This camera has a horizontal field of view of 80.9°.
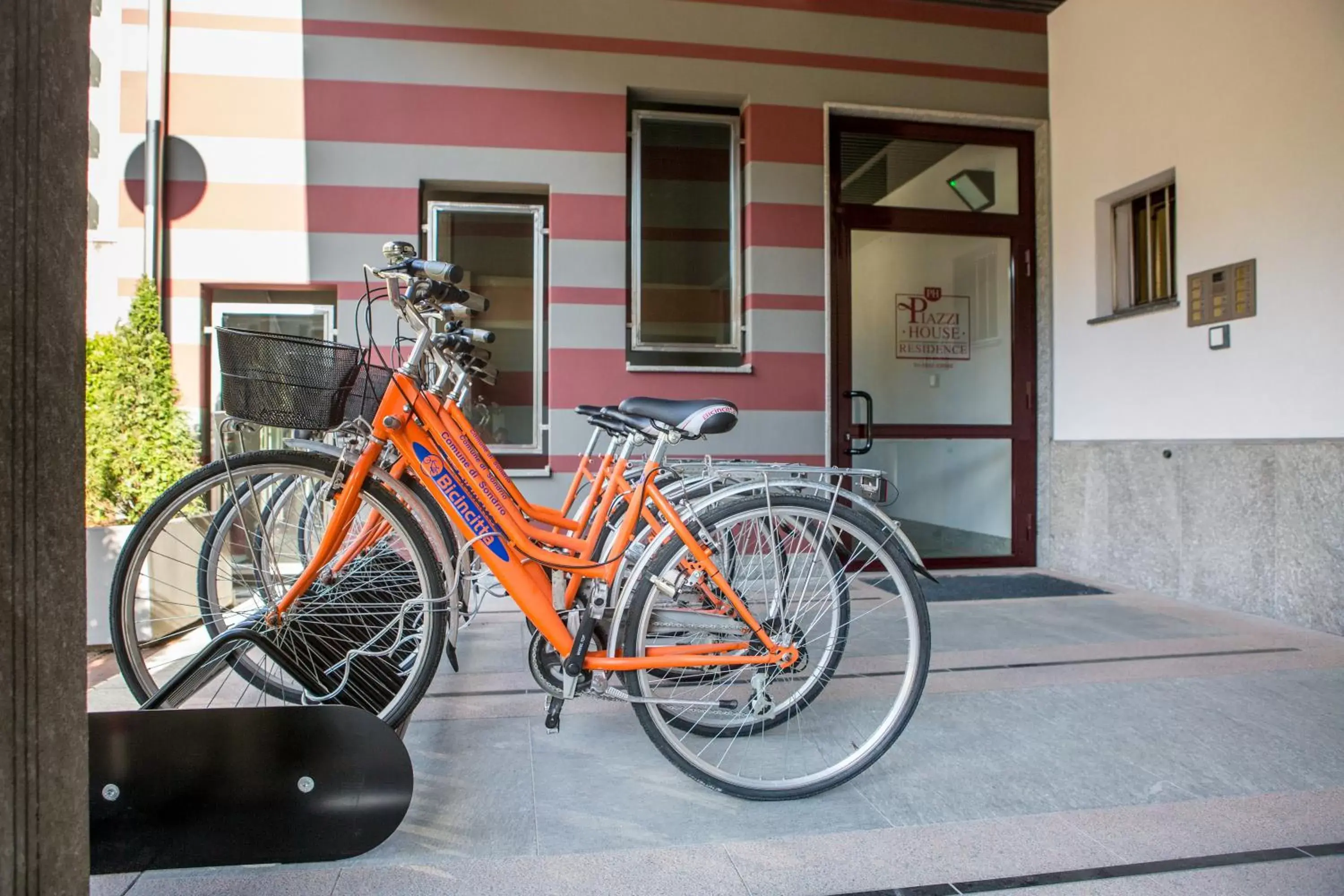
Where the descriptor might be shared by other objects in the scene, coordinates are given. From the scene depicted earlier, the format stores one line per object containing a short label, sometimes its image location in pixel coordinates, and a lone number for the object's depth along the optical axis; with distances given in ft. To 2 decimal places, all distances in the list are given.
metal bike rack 4.96
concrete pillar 3.06
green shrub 10.91
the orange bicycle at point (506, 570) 6.13
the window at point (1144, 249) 14.17
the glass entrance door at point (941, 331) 15.92
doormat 13.92
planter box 9.18
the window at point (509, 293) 14.61
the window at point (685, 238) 15.01
